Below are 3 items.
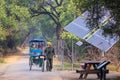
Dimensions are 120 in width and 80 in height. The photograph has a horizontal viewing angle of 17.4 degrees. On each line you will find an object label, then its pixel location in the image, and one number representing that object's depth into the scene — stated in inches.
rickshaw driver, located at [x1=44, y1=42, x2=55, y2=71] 968.1
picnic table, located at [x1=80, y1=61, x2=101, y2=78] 746.8
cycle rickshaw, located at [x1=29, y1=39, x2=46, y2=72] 1022.9
